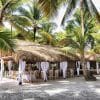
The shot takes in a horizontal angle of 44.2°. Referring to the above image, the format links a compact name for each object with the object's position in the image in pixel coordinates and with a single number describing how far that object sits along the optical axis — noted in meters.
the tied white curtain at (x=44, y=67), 8.52
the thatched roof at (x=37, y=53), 8.25
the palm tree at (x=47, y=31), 13.34
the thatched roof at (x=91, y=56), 12.00
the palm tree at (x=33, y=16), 13.08
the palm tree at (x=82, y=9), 8.65
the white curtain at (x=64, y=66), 9.66
